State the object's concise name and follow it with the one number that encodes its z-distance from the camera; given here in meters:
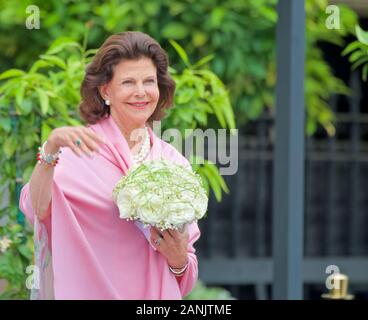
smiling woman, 5.45
